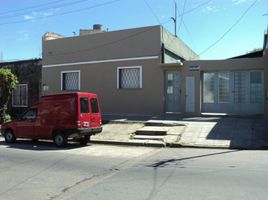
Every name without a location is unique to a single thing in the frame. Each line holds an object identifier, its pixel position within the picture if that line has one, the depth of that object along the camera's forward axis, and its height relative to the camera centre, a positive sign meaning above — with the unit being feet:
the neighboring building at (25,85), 59.70 +4.28
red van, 32.11 -2.03
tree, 53.13 +3.59
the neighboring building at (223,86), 43.71 +3.18
